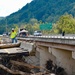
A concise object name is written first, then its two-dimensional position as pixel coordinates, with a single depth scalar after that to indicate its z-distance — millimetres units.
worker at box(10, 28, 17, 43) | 33219
